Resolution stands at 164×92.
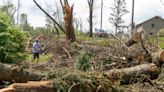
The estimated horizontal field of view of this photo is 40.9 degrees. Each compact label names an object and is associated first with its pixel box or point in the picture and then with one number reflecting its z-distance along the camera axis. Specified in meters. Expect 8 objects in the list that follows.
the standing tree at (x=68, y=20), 13.09
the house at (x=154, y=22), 39.63
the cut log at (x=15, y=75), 4.71
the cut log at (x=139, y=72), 5.43
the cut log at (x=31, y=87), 3.86
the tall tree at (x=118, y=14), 34.83
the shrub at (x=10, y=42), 7.32
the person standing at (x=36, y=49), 9.80
